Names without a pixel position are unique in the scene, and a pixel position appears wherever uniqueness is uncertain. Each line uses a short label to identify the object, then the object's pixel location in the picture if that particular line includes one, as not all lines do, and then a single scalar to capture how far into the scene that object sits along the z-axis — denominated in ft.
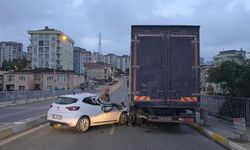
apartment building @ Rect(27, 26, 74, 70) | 433.89
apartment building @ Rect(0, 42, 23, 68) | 584.40
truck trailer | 44.14
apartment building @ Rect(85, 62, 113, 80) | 595.23
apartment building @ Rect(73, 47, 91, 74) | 598.75
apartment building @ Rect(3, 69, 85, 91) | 307.93
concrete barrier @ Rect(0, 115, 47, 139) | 38.91
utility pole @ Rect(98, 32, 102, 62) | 591.78
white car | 43.88
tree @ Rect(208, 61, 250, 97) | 56.34
